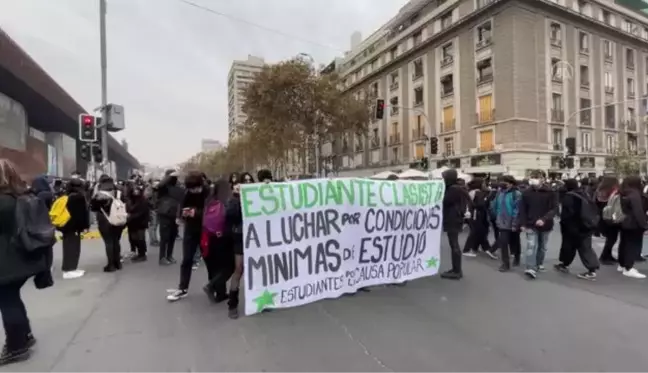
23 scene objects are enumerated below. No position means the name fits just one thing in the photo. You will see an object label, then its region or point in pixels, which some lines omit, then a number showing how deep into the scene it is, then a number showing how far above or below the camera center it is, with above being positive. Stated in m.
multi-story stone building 36.84 +9.05
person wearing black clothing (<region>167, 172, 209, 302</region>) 6.12 -0.37
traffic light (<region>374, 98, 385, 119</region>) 25.91 +4.27
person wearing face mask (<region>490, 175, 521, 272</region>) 8.30 -0.63
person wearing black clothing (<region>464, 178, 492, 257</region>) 10.25 -0.88
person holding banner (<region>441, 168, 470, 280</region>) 7.54 -0.47
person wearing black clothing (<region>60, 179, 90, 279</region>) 7.82 -0.51
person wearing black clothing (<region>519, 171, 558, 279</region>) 7.73 -0.58
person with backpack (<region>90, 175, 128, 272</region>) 8.24 -0.44
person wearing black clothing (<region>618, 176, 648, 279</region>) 7.89 -0.76
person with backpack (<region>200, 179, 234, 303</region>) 5.64 -0.64
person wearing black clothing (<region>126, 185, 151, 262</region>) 9.43 -0.52
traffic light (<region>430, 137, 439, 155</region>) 29.45 +2.47
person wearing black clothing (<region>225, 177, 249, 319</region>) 5.37 -0.53
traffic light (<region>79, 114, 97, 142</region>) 14.15 +2.01
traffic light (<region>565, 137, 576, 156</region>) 25.72 +1.98
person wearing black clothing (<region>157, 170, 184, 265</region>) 8.96 -0.32
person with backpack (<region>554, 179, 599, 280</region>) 7.64 -0.67
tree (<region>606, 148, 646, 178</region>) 37.53 +1.53
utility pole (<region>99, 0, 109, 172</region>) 14.90 +3.76
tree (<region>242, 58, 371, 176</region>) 40.66 +7.41
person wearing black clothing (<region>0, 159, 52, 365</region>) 4.02 -0.63
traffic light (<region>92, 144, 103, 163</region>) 14.62 +1.30
